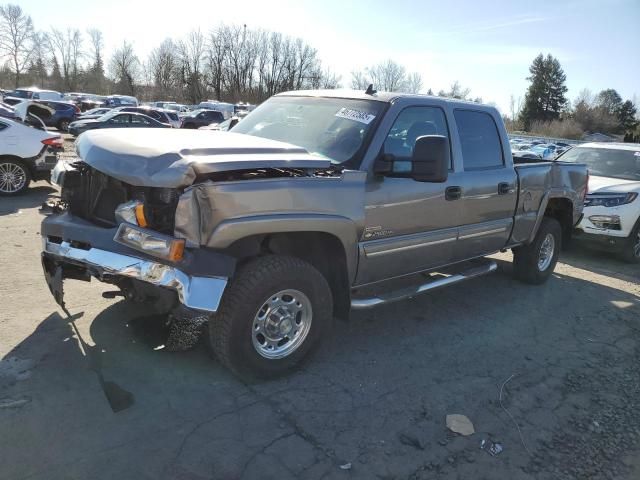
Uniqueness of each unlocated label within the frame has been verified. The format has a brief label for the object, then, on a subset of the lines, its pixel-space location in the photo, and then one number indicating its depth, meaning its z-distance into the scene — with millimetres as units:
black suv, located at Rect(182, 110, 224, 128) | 31828
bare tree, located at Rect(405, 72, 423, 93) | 73188
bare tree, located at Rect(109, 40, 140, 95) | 80750
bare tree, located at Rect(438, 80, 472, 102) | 71812
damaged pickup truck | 2955
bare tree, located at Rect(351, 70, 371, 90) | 61875
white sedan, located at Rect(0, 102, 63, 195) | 9234
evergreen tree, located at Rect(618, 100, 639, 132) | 86625
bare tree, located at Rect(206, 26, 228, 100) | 76581
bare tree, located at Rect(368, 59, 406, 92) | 75250
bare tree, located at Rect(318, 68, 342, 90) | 68431
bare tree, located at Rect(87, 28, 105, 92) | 82225
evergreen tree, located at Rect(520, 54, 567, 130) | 89688
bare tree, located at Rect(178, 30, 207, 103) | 76750
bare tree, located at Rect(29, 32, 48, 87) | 84812
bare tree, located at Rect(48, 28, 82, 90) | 83312
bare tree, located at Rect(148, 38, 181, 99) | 78250
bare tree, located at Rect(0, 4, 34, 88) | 84625
